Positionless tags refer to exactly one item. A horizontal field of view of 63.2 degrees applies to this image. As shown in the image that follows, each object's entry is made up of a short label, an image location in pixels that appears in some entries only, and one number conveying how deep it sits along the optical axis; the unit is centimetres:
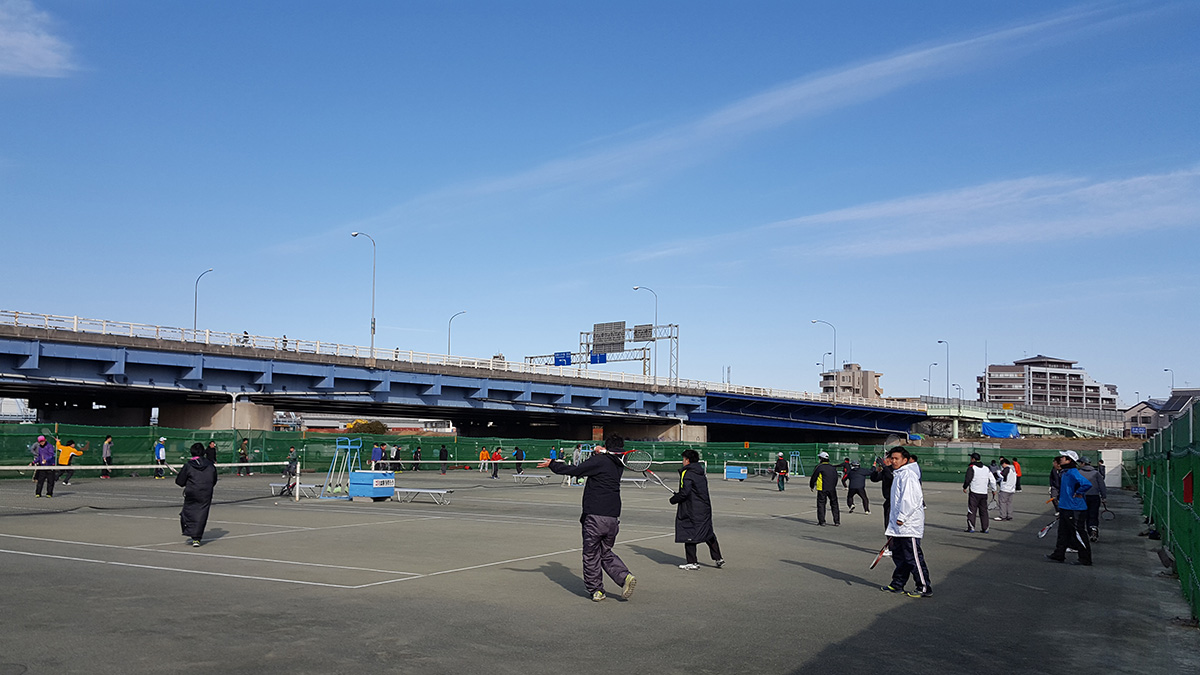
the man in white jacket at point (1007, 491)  2606
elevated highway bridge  5156
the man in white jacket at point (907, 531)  1188
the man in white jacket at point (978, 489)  2164
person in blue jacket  1582
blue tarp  9431
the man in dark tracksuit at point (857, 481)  2617
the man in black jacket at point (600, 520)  1076
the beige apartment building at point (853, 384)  19725
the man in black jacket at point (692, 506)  1369
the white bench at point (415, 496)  2651
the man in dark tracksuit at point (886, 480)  1871
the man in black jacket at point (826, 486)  2277
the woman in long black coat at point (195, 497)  1541
